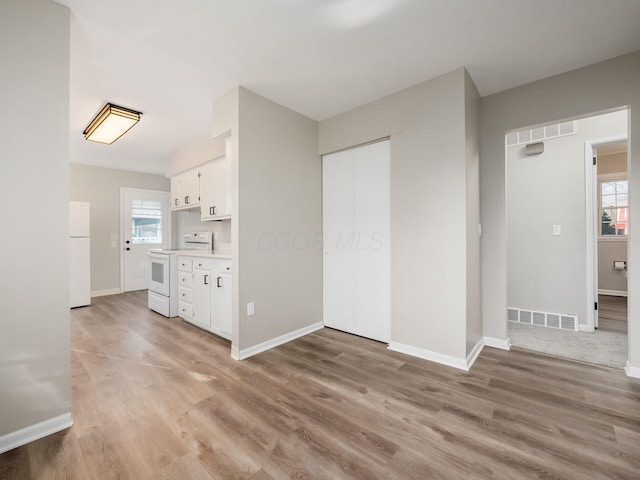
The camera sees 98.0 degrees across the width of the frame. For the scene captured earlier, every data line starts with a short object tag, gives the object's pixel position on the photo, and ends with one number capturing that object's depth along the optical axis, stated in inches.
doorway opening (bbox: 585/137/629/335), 197.5
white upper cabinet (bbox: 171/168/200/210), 168.2
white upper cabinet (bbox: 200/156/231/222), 141.0
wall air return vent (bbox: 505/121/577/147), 130.0
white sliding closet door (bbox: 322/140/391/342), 117.5
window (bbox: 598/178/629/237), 202.1
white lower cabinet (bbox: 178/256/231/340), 119.0
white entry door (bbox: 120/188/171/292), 225.8
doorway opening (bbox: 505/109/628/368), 122.9
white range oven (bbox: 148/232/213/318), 153.9
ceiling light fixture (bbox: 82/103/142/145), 121.2
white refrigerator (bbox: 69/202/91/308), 176.1
